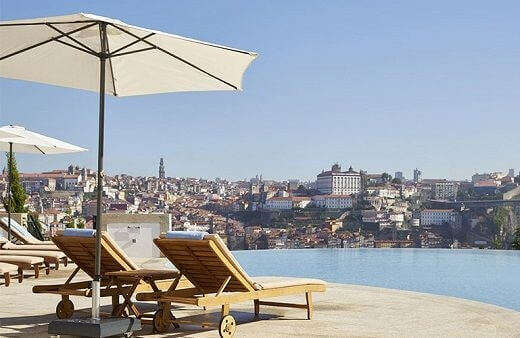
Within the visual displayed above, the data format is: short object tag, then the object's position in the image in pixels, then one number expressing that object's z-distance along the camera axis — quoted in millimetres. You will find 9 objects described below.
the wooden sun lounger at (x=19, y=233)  13112
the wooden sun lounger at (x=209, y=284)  5934
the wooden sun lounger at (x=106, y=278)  6488
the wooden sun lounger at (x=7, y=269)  9216
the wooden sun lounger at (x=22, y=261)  9922
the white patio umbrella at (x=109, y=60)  5840
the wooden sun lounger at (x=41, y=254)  10875
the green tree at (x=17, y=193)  19609
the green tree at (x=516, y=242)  22841
